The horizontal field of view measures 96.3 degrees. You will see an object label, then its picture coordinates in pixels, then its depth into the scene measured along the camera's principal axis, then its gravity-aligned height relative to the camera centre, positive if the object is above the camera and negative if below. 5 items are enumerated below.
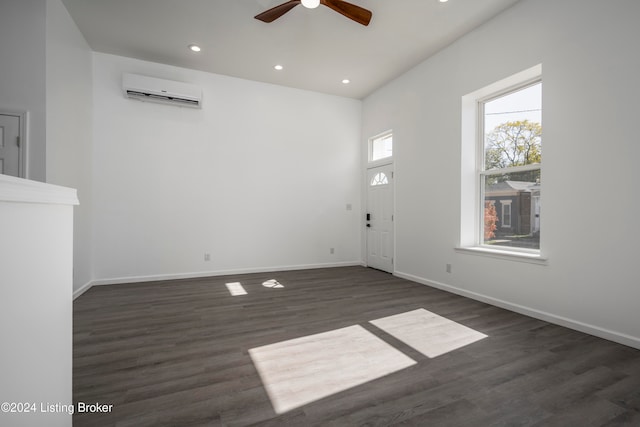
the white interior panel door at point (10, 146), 2.88 +0.65
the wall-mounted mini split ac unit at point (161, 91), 4.23 +1.84
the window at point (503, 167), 3.19 +0.56
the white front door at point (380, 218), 5.21 -0.11
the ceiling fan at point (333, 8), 2.72 +2.02
